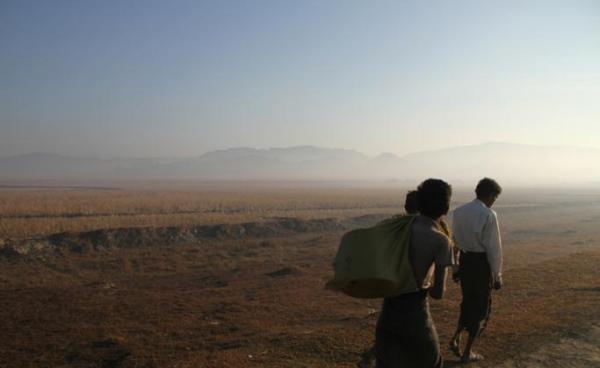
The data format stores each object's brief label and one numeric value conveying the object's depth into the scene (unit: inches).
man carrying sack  134.0
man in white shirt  203.6
